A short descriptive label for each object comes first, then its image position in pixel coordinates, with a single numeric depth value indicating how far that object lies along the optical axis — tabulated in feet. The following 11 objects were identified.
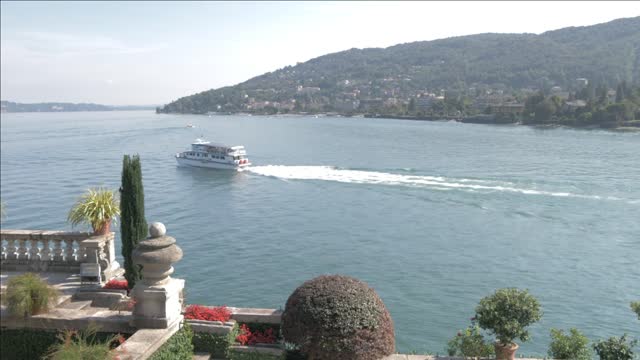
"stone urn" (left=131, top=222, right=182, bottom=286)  25.68
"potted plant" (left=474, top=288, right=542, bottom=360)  27.91
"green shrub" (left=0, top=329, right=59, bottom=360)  28.53
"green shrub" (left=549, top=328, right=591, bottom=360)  29.84
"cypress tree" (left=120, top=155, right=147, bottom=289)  35.99
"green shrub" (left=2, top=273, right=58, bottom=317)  28.58
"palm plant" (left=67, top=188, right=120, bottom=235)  36.96
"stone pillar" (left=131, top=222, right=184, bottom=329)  26.08
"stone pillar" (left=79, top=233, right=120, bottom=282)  36.76
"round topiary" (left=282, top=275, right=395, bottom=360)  23.97
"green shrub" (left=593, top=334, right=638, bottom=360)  28.78
